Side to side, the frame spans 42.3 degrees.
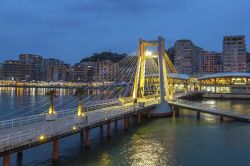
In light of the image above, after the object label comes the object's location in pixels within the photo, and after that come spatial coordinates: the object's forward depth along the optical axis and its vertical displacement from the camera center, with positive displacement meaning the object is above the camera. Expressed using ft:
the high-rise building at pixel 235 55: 622.13 +62.08
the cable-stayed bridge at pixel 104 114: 71.90 -10.40
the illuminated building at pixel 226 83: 373.20 +4.77
